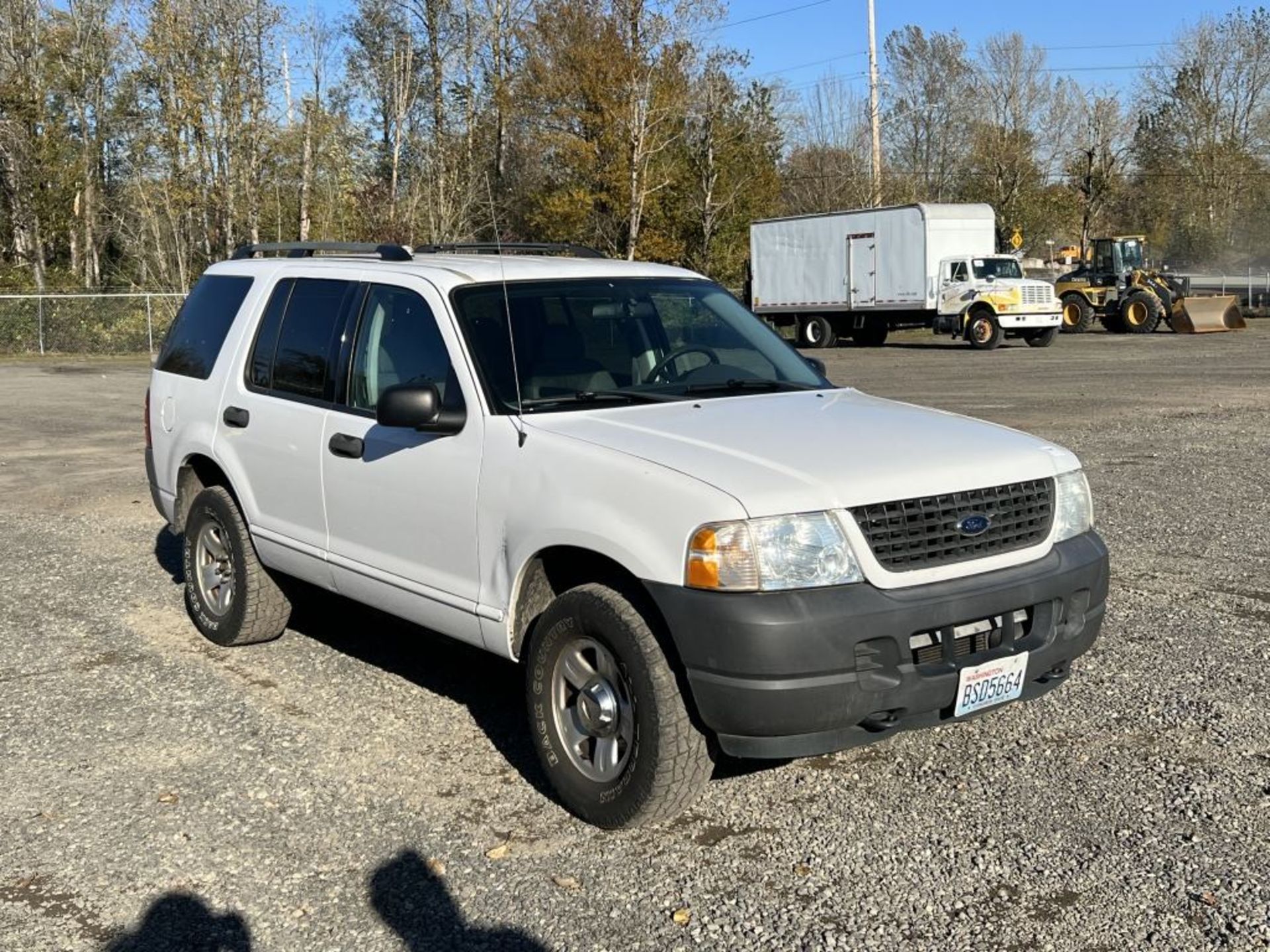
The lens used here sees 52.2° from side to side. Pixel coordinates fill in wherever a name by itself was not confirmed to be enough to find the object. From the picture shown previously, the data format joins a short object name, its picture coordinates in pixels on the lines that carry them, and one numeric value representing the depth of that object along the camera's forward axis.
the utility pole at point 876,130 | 44.03
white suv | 3.82
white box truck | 30.95
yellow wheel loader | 34.44
